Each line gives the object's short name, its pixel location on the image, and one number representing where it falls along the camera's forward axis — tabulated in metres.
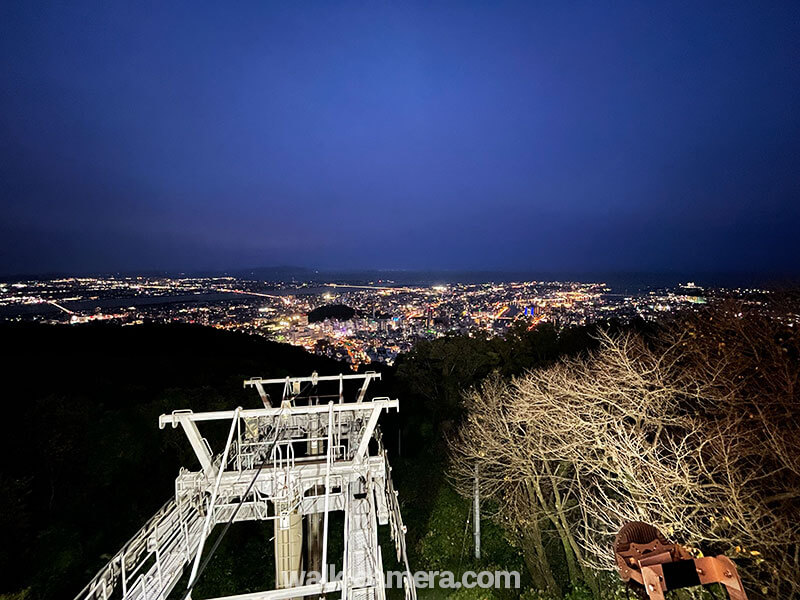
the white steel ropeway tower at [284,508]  5.25
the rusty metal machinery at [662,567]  1.31
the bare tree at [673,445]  5.70
